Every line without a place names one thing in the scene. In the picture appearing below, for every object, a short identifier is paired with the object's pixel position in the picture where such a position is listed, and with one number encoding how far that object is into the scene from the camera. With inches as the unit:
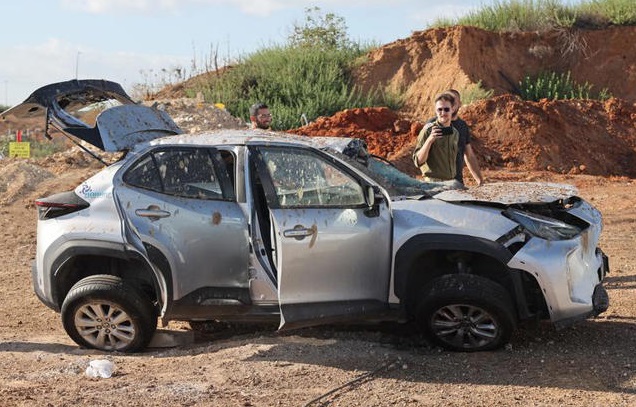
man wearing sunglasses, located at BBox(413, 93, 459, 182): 347.9
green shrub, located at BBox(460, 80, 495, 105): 1008.2
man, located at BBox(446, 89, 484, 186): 353.7
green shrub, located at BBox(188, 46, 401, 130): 1021.8
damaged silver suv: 266.4
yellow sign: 784.9
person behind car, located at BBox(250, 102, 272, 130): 381.1
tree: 1208.8
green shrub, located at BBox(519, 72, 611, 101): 1084.5
